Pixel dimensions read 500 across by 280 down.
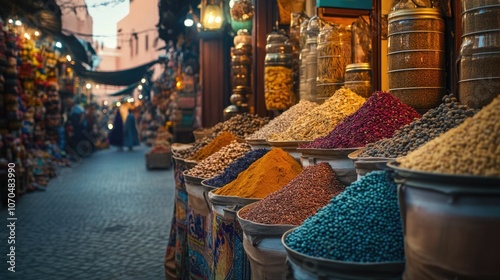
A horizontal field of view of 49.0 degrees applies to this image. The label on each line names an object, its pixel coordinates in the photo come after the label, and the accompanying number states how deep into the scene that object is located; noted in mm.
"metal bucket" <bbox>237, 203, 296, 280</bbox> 1677
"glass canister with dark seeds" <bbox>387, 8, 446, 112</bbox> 2363
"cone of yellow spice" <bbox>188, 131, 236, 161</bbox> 3510
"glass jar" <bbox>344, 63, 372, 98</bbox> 2842
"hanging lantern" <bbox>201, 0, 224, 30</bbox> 5867
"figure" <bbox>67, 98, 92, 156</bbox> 15047
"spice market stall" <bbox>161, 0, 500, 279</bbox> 1187
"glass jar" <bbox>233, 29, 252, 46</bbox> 5176
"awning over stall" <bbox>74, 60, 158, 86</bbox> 14781
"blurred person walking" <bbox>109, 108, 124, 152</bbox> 19219
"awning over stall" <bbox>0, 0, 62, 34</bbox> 8189
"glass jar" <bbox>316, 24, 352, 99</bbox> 3092
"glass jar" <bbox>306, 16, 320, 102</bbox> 3402
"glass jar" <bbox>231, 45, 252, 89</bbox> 5195
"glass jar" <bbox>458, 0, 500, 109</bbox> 1919
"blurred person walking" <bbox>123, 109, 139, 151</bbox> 19891
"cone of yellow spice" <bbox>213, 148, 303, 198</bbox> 2232
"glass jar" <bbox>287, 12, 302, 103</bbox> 4059
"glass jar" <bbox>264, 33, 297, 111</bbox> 4000
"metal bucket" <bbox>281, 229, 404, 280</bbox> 1271
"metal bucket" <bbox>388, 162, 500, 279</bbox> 1076
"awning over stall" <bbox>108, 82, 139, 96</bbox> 21844
